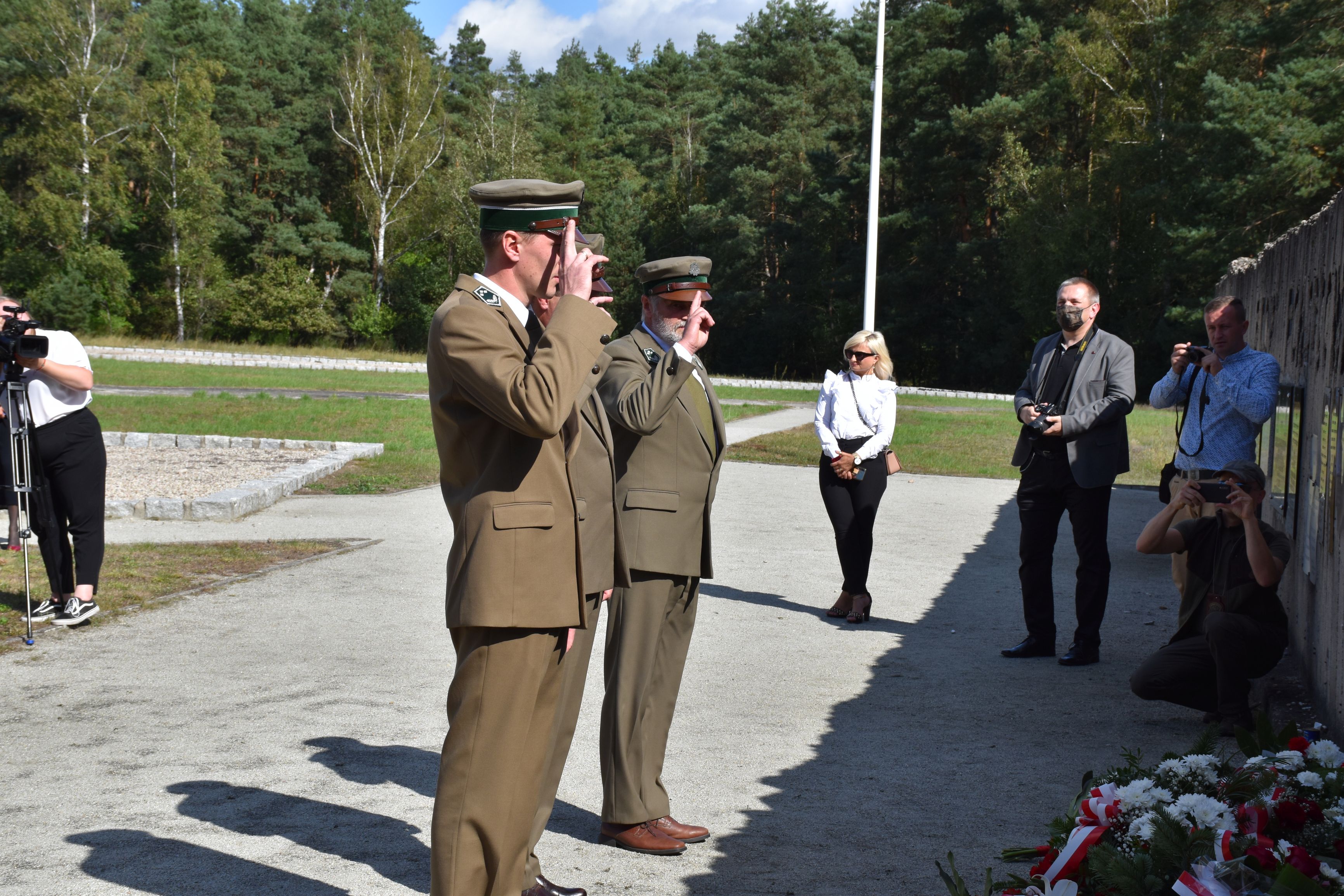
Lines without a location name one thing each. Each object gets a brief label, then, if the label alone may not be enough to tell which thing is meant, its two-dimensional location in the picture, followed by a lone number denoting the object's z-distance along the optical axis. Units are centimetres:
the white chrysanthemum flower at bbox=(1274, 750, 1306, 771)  351
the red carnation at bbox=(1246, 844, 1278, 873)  288
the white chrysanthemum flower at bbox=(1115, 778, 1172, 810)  331
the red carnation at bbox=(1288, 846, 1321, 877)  285
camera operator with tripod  738
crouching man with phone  557
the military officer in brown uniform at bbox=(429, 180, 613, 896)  296
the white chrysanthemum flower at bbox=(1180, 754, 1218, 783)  352
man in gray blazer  718
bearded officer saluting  425
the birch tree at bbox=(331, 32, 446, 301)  5959
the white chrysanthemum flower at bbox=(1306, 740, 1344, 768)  352
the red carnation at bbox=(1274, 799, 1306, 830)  311
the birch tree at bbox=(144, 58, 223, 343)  5609
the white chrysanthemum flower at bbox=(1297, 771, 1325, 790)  330
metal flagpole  2172
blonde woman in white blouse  832
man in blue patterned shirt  673
